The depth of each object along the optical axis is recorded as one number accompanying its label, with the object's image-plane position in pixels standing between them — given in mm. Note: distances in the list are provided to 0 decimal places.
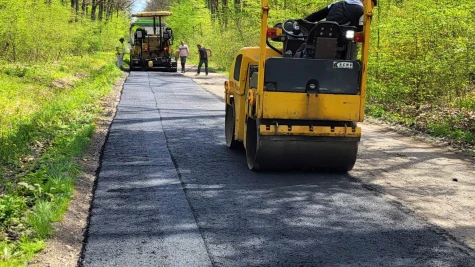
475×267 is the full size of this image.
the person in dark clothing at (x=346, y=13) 7578
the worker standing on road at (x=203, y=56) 30188
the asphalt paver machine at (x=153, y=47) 33469
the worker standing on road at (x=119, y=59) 35344
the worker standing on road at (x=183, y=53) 33000
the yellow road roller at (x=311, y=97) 7281
